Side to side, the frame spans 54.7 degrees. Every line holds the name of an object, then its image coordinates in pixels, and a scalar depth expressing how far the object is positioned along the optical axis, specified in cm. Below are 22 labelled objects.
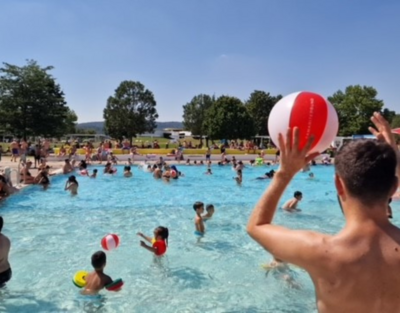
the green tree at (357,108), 6172
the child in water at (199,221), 891
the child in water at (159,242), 675
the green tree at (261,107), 7096
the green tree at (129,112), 7381
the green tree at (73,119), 9362
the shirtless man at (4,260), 528
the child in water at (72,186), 1534
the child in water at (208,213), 1033
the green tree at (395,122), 10211
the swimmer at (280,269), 639
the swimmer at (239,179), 1909
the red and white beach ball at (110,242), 623
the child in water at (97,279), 529
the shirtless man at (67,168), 2178
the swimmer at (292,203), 1206
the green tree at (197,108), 9288
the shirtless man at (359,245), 166
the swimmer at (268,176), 2003
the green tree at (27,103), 3700
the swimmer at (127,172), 2122
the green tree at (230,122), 6053
